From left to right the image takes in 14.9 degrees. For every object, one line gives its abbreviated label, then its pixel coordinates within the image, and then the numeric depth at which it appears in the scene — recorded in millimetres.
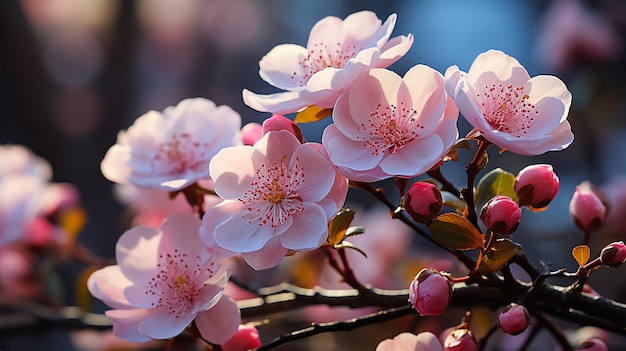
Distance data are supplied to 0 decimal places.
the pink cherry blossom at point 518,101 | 617
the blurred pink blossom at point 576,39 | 1210
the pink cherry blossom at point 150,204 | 762
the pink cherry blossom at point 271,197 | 622
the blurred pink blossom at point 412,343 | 634
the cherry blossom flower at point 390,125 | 618
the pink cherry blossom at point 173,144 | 672
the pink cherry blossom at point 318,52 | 640
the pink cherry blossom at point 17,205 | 779
